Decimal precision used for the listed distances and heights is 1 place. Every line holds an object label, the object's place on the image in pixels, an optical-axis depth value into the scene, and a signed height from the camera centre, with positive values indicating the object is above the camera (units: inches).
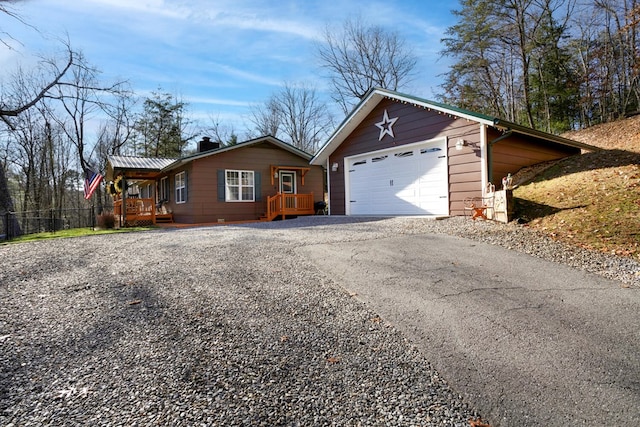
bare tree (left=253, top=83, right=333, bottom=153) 1249.4 +334.6
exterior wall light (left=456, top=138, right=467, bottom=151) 346.3 +57.8
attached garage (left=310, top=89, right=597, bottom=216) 341.1 +54.7
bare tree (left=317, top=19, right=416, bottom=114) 938.1 +412.3
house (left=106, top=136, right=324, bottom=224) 548.4 +41.1
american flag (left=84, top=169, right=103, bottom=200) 479.7 +39.8
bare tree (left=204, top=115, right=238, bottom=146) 1243.8 +285.2
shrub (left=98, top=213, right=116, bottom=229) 517.0 -16.7
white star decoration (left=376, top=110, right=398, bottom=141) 421.1 +97.6
